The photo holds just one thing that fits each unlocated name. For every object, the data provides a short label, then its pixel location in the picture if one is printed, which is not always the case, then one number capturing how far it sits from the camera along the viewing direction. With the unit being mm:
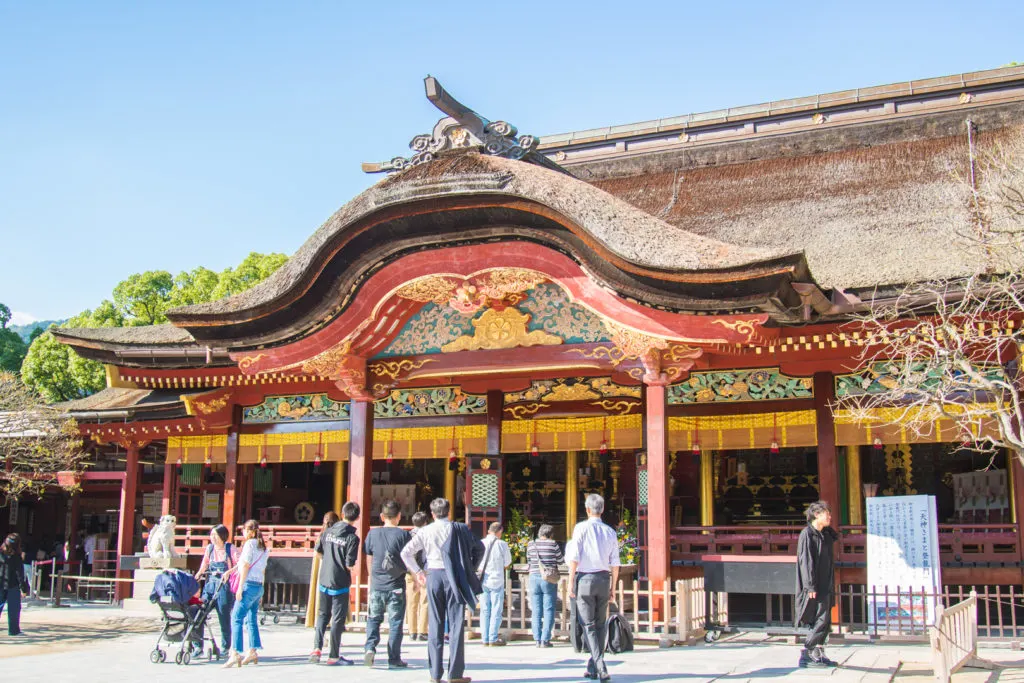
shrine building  11656
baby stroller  9672
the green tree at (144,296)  33344
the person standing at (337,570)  9289
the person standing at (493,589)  10781
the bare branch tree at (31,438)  17094
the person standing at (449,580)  7988
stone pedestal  15180
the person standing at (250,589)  9109
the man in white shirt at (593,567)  8227
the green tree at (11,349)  38531
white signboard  10875
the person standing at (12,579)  12500
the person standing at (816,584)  8867
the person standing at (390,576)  8898
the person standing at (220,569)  9633
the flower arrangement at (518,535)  14984
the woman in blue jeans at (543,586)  10531
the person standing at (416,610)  11523
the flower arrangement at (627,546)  13438
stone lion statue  14820
